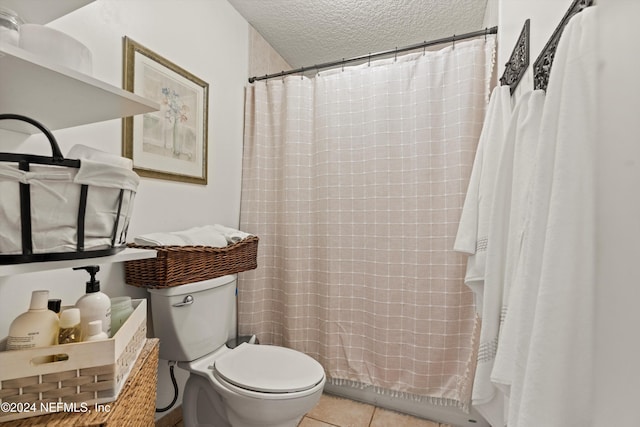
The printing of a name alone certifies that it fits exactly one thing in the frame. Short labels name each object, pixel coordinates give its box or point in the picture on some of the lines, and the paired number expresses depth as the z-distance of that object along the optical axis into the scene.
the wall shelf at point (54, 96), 0.63
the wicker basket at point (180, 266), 1.18
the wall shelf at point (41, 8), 0.82
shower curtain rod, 1.51
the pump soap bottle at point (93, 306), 0.77
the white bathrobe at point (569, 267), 0.42
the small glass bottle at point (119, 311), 0.90
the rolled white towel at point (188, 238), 1.20
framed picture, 1.32
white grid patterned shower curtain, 1.57
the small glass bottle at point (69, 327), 0.72
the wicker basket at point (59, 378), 0.61
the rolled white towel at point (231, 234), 1.52
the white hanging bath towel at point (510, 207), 0.61
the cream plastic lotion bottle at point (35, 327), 0.66
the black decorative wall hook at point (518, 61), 0.90
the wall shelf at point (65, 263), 0.55
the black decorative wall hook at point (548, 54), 0.55
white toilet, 1.15
